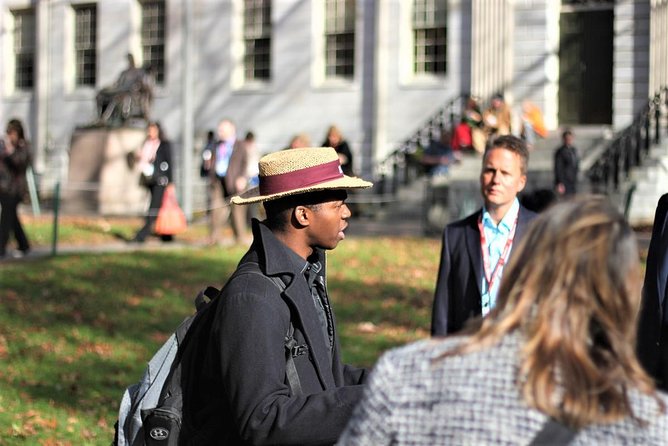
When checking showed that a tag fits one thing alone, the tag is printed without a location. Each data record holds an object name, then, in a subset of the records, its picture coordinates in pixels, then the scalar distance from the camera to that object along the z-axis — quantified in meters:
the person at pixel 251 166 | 18.08
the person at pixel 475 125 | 24.03
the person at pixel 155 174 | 19.27
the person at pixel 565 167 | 20.59
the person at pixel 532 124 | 24.62
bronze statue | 28.06
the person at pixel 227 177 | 17.94
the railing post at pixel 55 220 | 17.12
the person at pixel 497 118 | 22.22
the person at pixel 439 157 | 24.77
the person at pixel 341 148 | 22.72
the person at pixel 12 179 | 16.80
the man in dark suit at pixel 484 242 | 6.20
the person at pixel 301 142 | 18.56
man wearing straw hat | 3.51
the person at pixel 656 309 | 5.24
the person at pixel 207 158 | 18.83
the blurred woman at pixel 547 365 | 2.46
